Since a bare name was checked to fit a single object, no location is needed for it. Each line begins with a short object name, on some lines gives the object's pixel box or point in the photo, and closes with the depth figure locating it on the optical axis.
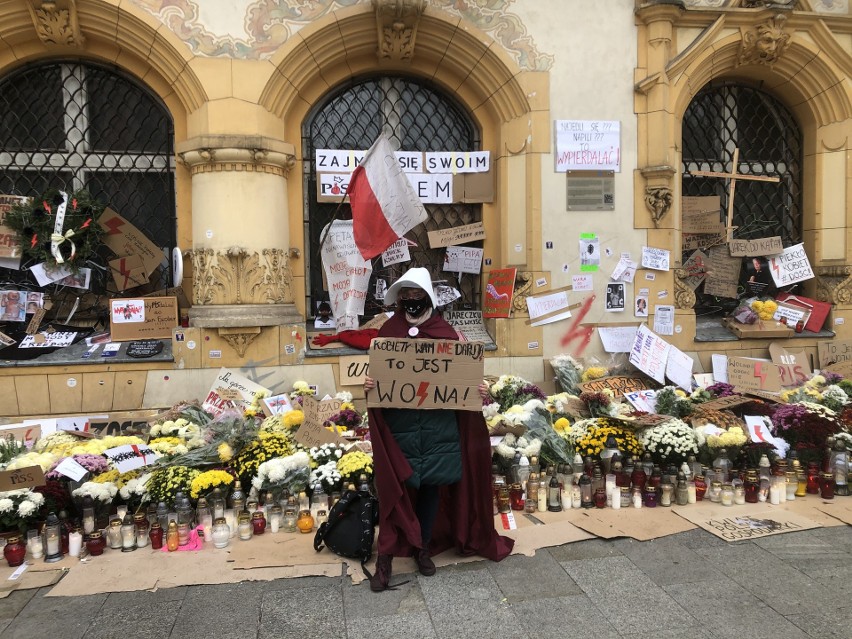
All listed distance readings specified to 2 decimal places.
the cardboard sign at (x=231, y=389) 6.78
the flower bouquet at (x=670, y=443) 5.13
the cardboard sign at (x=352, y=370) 7.24
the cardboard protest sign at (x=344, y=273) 7.54
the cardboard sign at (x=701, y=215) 8.63
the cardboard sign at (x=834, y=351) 8.31
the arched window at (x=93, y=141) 7.32
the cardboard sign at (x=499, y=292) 7.70
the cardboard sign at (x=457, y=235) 7.97
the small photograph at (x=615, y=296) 7.84
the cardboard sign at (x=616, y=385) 7.15
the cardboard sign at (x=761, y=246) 8.66
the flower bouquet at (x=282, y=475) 4.70
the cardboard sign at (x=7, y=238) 7.05
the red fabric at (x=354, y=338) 7.35
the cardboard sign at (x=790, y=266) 8.66
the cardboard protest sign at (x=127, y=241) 7.36
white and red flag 6.36
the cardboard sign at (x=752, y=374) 7.72
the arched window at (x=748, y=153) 8.67
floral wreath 6.96
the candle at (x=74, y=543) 4.09
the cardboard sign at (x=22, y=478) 4.26
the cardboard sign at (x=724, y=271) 8.70
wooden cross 8.53
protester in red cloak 3.64
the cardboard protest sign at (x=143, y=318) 7.05
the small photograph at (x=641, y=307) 7.90
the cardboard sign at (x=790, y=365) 7.96
